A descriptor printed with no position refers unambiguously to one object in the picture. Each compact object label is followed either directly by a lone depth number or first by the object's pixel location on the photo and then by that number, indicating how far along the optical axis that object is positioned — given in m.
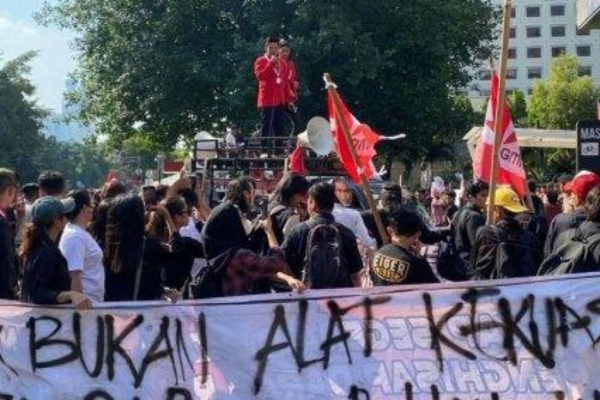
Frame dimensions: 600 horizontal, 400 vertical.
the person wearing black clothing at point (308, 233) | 6.71
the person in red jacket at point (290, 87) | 15.09
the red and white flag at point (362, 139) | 10.49
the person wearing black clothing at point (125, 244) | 6.55
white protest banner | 5.83
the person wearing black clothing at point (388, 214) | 8.83
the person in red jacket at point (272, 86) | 14.92
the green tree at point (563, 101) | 68.06
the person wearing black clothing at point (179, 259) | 7.00
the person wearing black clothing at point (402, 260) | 5.98
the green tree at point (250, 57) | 29.55
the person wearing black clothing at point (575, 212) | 7.47
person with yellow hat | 7.22
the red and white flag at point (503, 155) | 9.18
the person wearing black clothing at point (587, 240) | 6.19
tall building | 117.94
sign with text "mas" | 11.80
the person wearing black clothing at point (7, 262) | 6.49
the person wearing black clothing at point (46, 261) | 5.88
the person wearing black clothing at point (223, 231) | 6.57
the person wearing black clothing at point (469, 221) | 8.79
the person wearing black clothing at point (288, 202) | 7.83
